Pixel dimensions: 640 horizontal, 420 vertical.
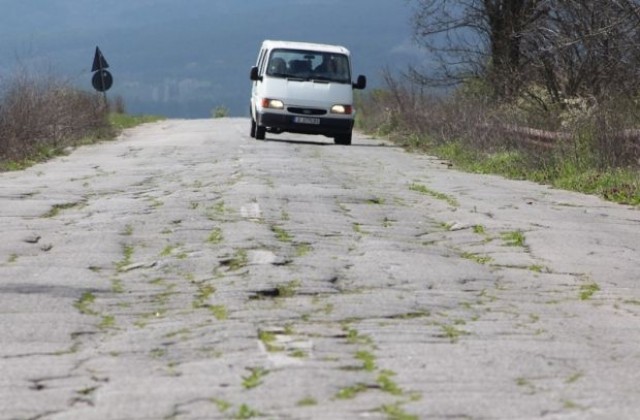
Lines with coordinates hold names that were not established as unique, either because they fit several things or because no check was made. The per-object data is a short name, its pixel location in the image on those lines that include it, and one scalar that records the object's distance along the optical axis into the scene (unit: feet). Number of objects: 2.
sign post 195.74
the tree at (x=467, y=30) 151.51
